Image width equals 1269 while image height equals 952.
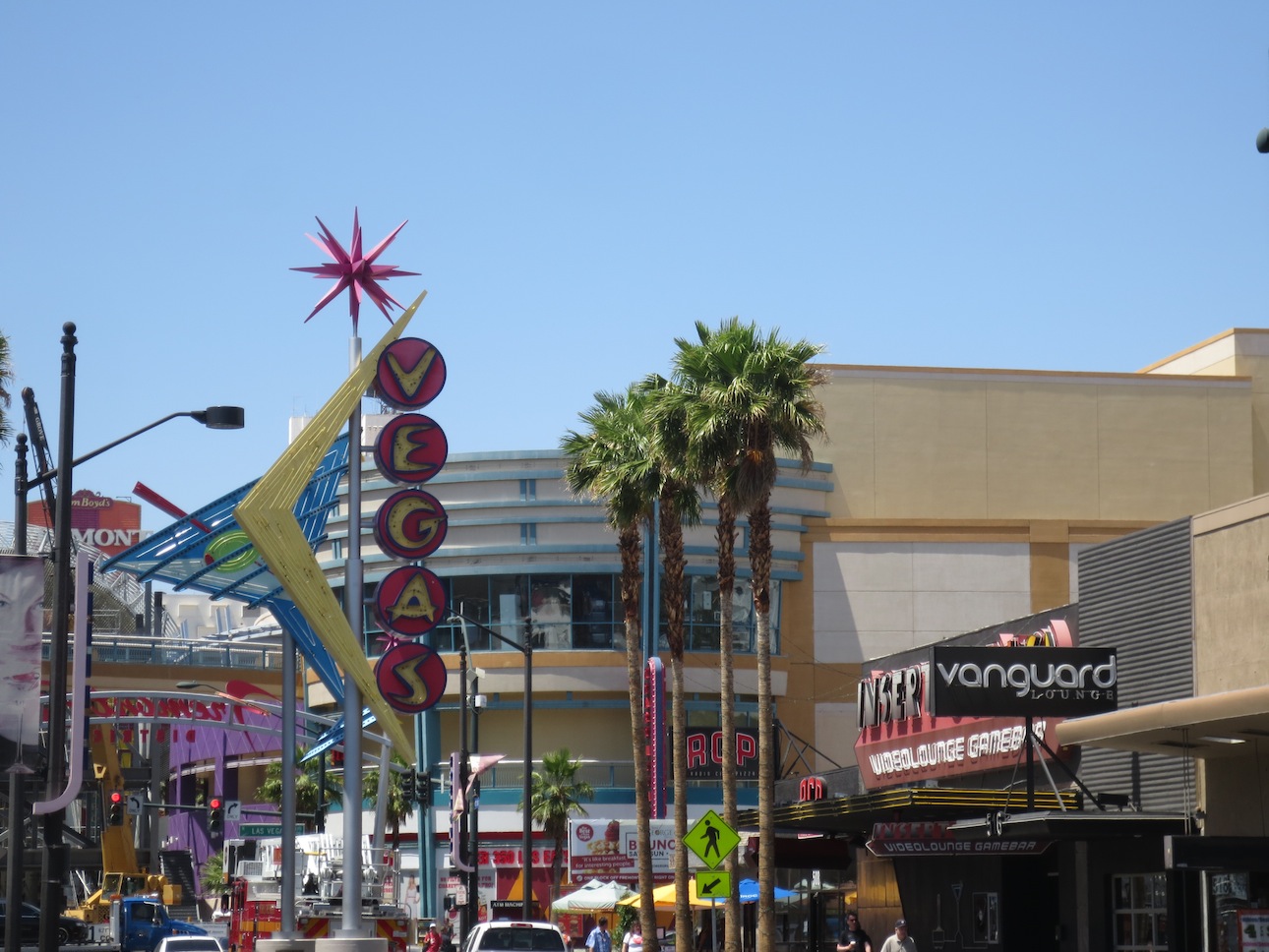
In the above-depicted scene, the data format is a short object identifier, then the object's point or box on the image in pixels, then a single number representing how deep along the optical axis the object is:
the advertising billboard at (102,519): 174.16
